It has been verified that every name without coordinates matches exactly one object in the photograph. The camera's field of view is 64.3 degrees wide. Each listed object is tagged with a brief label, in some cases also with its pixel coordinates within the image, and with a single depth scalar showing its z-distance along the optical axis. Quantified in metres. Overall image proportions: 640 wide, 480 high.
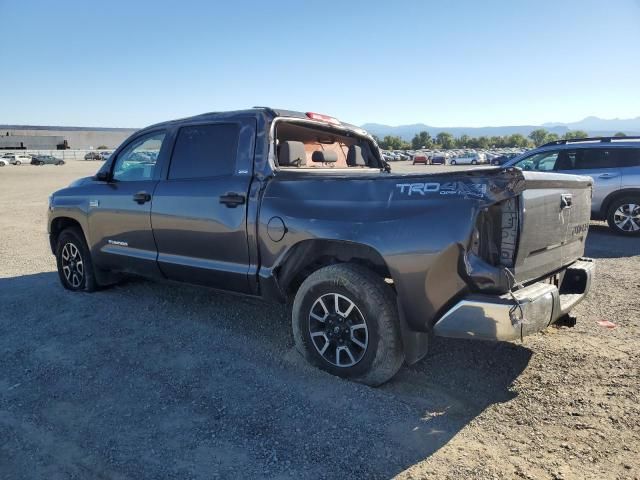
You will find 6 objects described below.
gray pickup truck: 3.07
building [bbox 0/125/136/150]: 101.69
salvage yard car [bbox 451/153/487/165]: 58.53
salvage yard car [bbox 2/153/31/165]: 63.37
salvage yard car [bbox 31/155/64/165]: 63.23
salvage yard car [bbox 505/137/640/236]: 9.51
